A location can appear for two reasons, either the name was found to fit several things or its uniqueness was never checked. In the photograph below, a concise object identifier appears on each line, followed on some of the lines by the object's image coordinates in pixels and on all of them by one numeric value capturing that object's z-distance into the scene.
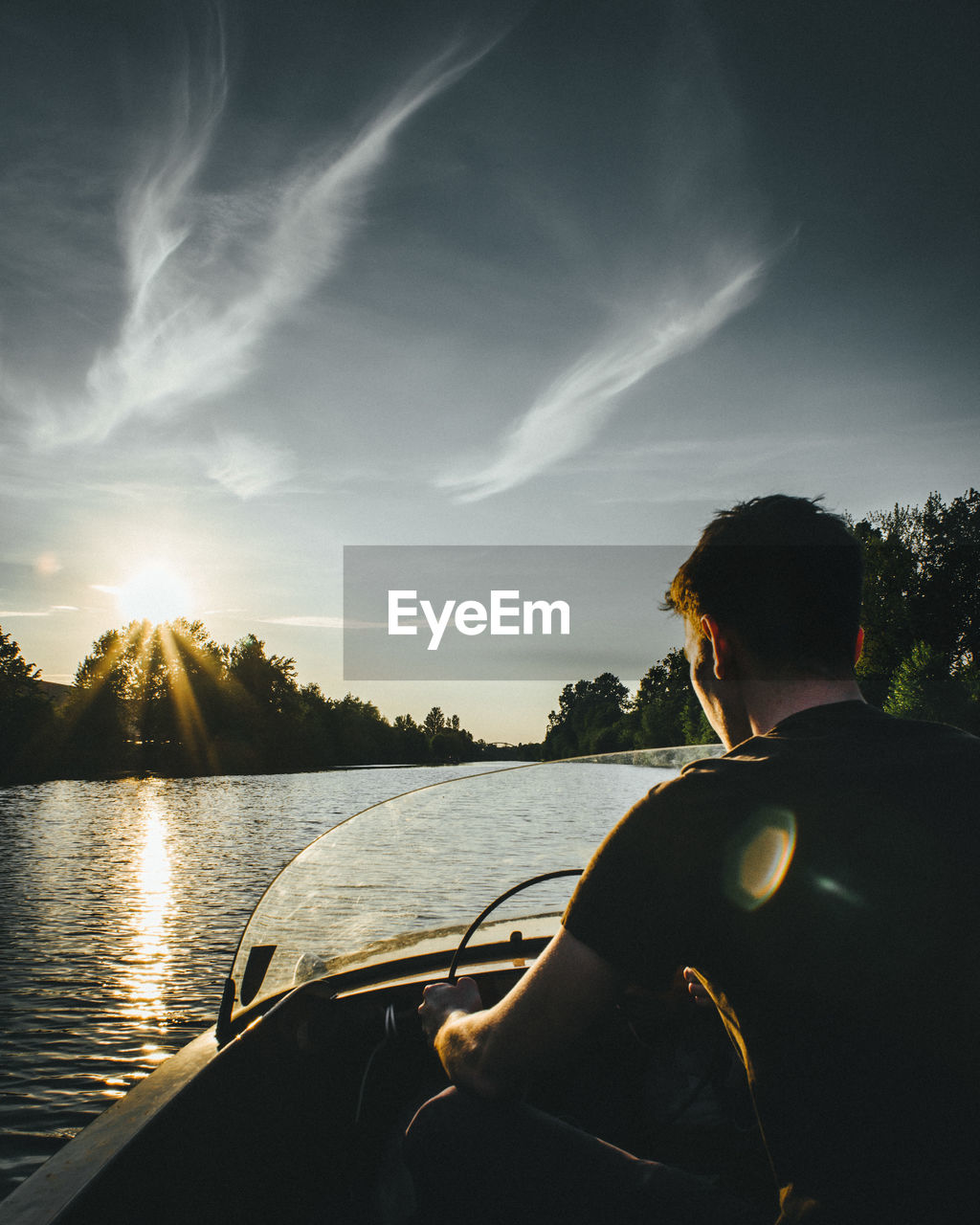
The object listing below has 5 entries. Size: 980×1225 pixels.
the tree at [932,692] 43.91
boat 1.71
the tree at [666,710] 68.31
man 1.06
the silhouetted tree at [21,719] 58.12
